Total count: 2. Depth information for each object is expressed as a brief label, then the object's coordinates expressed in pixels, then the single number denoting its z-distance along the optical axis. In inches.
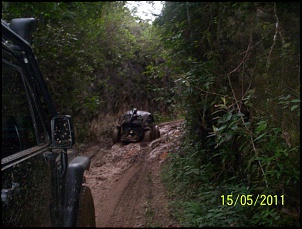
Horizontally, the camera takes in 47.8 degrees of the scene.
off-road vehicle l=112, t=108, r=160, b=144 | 453.7
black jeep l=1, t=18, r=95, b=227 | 77.9
